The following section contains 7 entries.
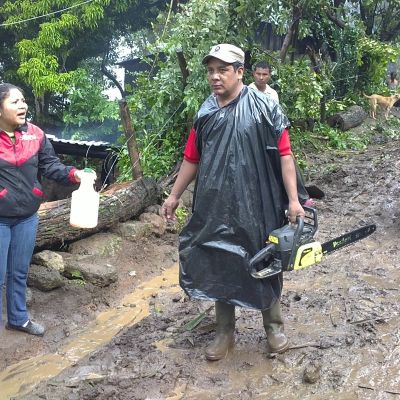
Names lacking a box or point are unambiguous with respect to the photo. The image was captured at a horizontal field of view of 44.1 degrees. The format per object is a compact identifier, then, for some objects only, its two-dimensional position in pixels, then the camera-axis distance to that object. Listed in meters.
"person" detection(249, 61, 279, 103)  6.30
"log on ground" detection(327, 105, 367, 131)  12.79
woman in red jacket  3.48
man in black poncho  3.05
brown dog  14.06
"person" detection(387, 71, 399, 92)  18.39
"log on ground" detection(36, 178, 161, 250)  5.13
